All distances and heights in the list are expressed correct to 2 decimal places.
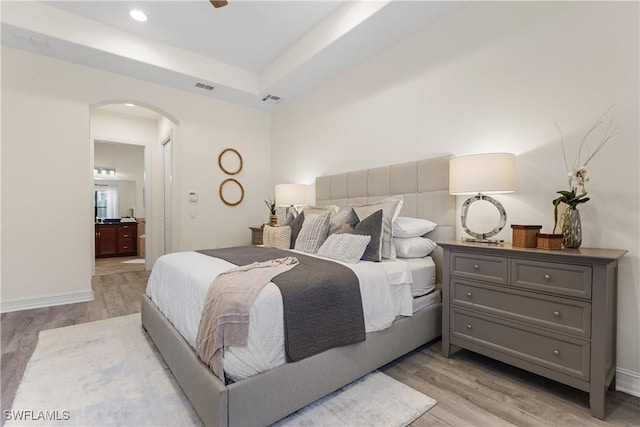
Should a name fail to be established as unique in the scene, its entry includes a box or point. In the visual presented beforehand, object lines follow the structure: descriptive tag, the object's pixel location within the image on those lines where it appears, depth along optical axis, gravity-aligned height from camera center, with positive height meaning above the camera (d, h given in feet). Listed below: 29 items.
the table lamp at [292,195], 13.15 +0.64
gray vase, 5.74 -0.39
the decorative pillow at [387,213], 7.50 -0.10
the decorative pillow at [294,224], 9.52 -0.51
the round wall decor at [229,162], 14.94 +2.39
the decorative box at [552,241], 5.63 -0.57
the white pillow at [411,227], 8.01 -0.47
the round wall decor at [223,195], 14.96 +0.89
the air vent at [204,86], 13.04 +5.51
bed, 4.18 -2.65
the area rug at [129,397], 4.83 -3.47
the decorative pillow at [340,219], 8.29 -0.29
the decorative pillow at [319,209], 9.74 +0.01
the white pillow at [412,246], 7.87 -0.99
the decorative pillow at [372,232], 7.15 -0.56
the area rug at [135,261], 20.30 -3.74
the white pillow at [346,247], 6.98 -0.93
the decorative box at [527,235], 5.98 -0.50
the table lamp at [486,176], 6.52 +0.79
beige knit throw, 4.18 -1.56
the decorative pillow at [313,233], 8.48 -0.71
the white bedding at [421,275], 7.24 -1.64
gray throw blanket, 4.68 -1.71
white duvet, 4.31 -1.79
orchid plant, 5.74 +0.90
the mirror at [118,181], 23.62 +2.27
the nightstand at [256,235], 13.96 -1.28
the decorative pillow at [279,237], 9.52 -0.94
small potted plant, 14.06 -0.39
